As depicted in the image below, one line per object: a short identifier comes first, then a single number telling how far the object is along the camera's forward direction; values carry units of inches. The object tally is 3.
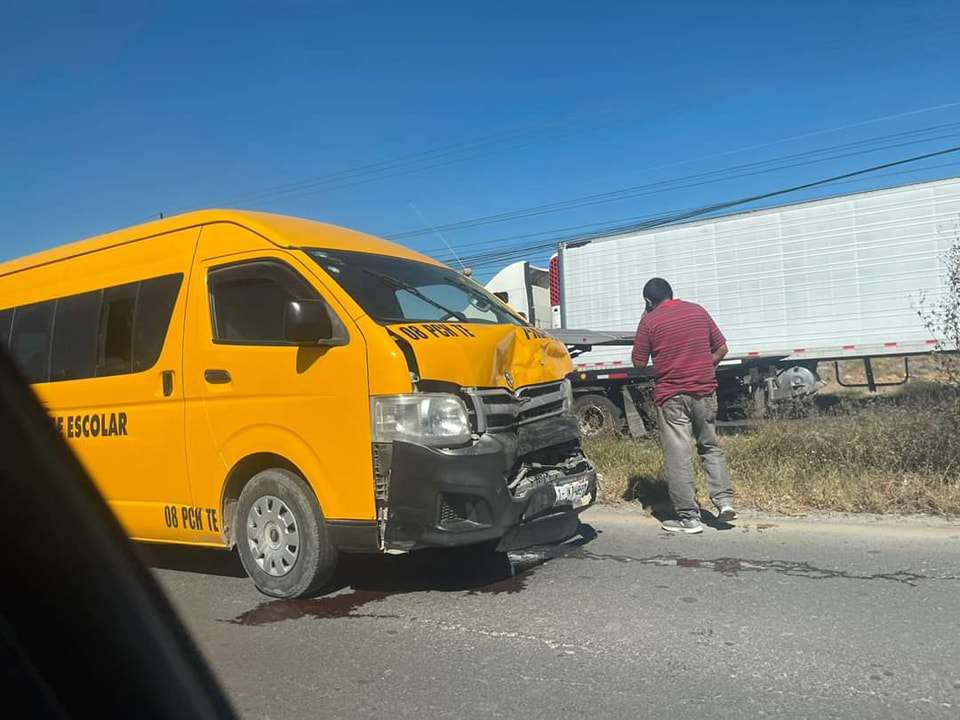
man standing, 242.8
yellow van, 167.2
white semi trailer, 484.7
